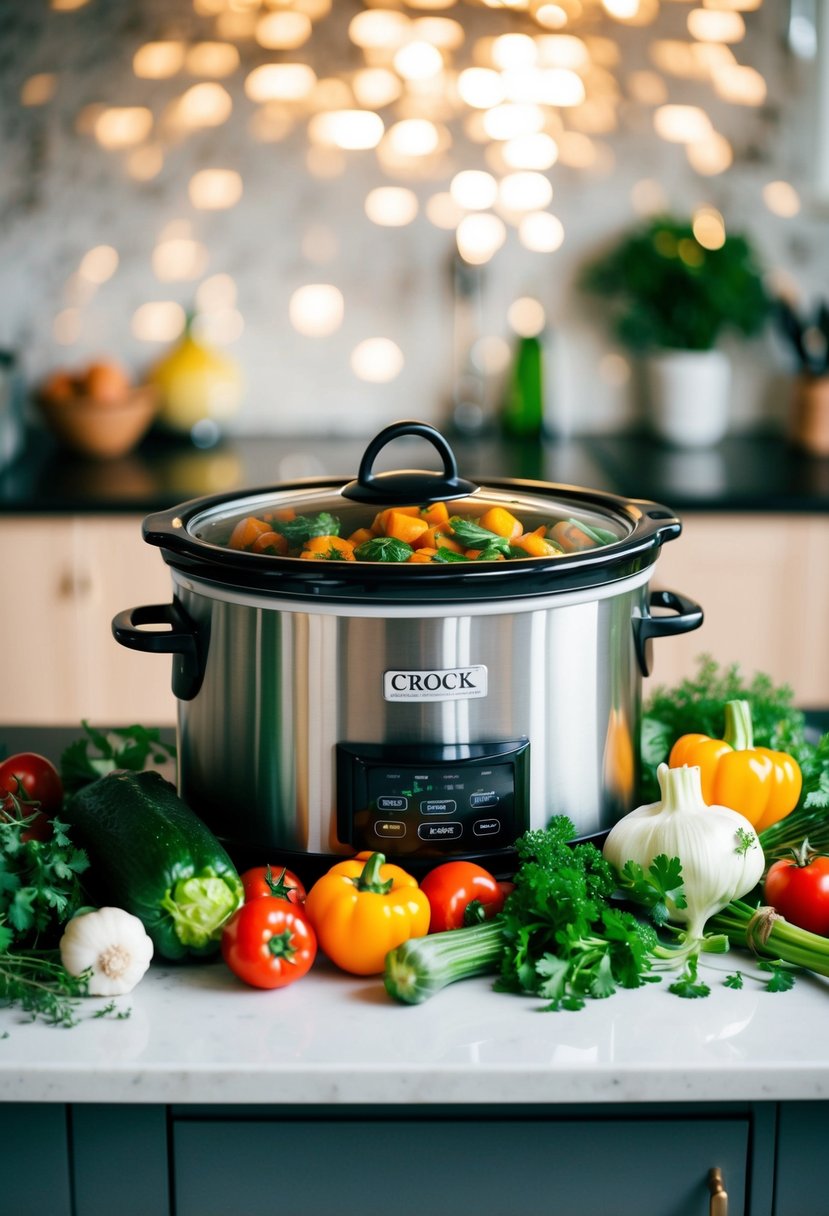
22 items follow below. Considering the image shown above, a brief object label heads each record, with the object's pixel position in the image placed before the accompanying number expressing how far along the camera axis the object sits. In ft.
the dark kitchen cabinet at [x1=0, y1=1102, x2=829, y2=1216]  3.27
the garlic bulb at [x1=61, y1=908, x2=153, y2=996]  3.32
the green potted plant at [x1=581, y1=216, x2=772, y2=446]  10.07
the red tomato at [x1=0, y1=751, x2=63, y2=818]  4.17
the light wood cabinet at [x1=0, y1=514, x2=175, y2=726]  8.66
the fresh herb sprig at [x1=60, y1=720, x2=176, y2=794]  4.53
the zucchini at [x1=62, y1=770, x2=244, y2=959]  3.44
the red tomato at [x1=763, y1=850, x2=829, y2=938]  3.55
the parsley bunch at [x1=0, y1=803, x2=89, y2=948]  3.39
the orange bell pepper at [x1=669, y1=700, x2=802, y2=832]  3.98
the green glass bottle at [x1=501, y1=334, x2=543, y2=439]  10.41
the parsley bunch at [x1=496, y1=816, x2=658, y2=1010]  3.34
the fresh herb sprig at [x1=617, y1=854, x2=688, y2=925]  3.49
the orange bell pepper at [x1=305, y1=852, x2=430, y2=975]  3.41
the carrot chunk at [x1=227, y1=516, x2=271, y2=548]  4.01
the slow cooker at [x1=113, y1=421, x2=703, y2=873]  3.64
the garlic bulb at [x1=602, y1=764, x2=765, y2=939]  3.51
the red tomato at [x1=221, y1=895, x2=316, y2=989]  3.35
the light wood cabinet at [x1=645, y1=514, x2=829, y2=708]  8.75
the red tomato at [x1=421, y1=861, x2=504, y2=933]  3.56
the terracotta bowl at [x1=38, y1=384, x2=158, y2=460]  9.68
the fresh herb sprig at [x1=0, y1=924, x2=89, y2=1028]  3.29
